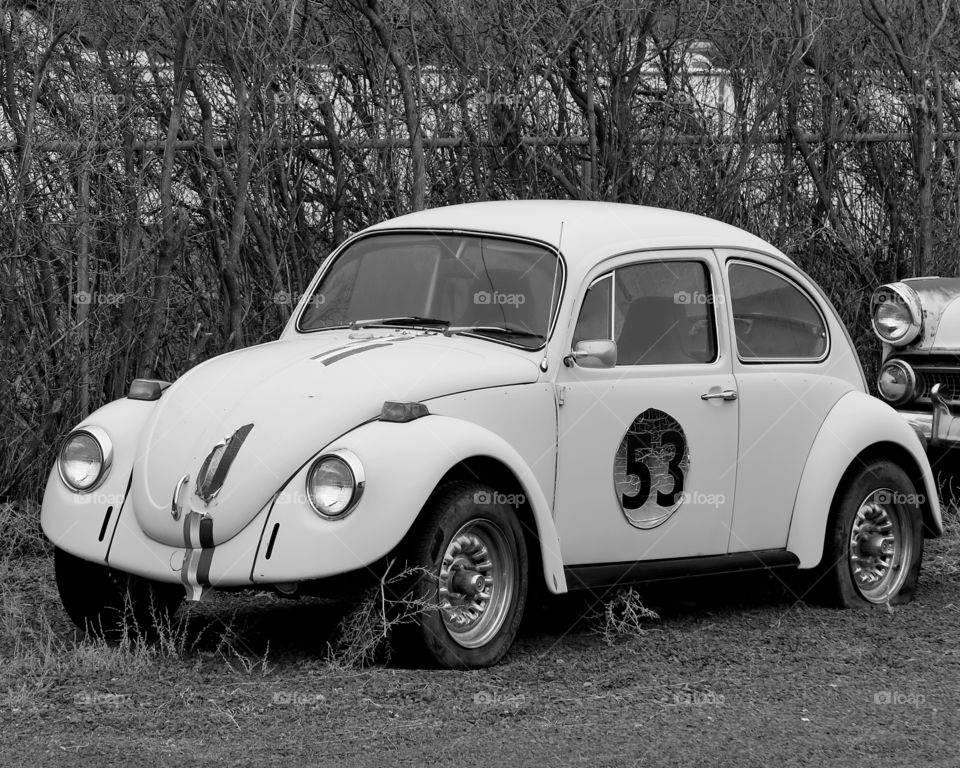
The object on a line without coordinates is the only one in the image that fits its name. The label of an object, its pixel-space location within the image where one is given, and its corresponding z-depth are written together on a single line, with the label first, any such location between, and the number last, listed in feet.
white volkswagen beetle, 35.58
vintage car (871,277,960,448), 55.72
